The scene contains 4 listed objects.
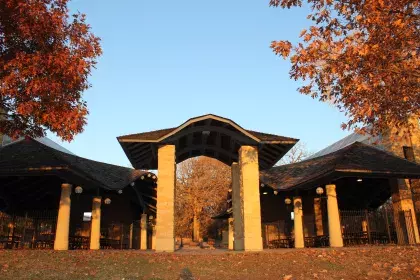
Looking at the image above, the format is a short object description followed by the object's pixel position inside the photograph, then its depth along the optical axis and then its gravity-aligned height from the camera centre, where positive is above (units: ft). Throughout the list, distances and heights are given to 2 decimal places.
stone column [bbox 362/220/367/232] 77.15 +2.05
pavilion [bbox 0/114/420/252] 52.70 +9.48
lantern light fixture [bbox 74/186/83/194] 64.28 +8.65
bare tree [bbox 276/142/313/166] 174.93 +36.99
